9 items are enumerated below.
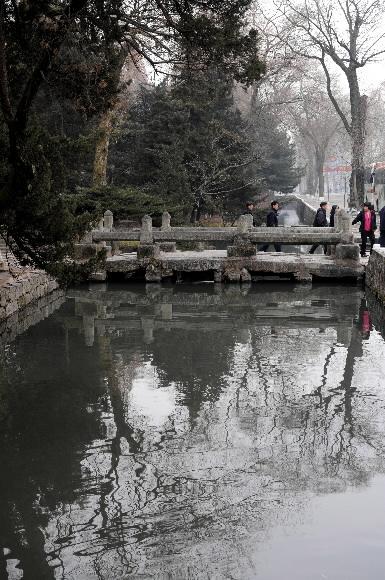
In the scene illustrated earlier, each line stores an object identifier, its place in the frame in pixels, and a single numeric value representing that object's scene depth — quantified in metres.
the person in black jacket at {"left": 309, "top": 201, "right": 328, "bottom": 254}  23.31
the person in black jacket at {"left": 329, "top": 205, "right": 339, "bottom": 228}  22.88
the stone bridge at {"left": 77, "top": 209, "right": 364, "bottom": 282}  19.94
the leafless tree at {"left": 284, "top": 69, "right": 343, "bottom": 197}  59.94
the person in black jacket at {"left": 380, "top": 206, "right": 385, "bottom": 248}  18.92
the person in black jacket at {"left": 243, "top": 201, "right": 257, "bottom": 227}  22.50
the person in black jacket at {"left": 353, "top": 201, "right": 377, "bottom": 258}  20.11
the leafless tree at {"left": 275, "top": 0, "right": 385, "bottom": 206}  35.25
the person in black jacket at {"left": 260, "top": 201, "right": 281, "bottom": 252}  22.17
